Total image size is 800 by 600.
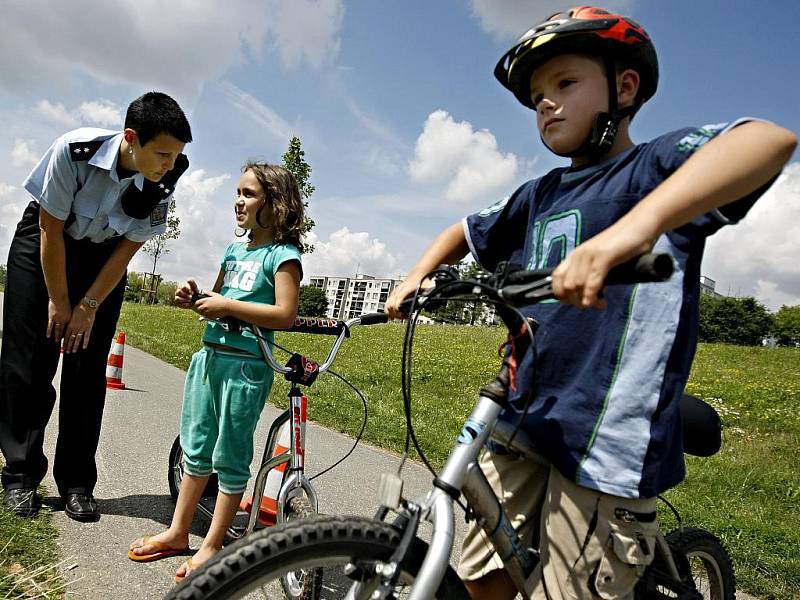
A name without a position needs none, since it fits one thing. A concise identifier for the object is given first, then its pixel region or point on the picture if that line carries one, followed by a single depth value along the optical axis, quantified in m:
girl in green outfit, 2.97
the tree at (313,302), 99.69
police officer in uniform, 3.41
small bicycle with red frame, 2.76
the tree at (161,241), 42.32
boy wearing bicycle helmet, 1.66
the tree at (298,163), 27.89
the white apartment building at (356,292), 163.25
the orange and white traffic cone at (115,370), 7.63
